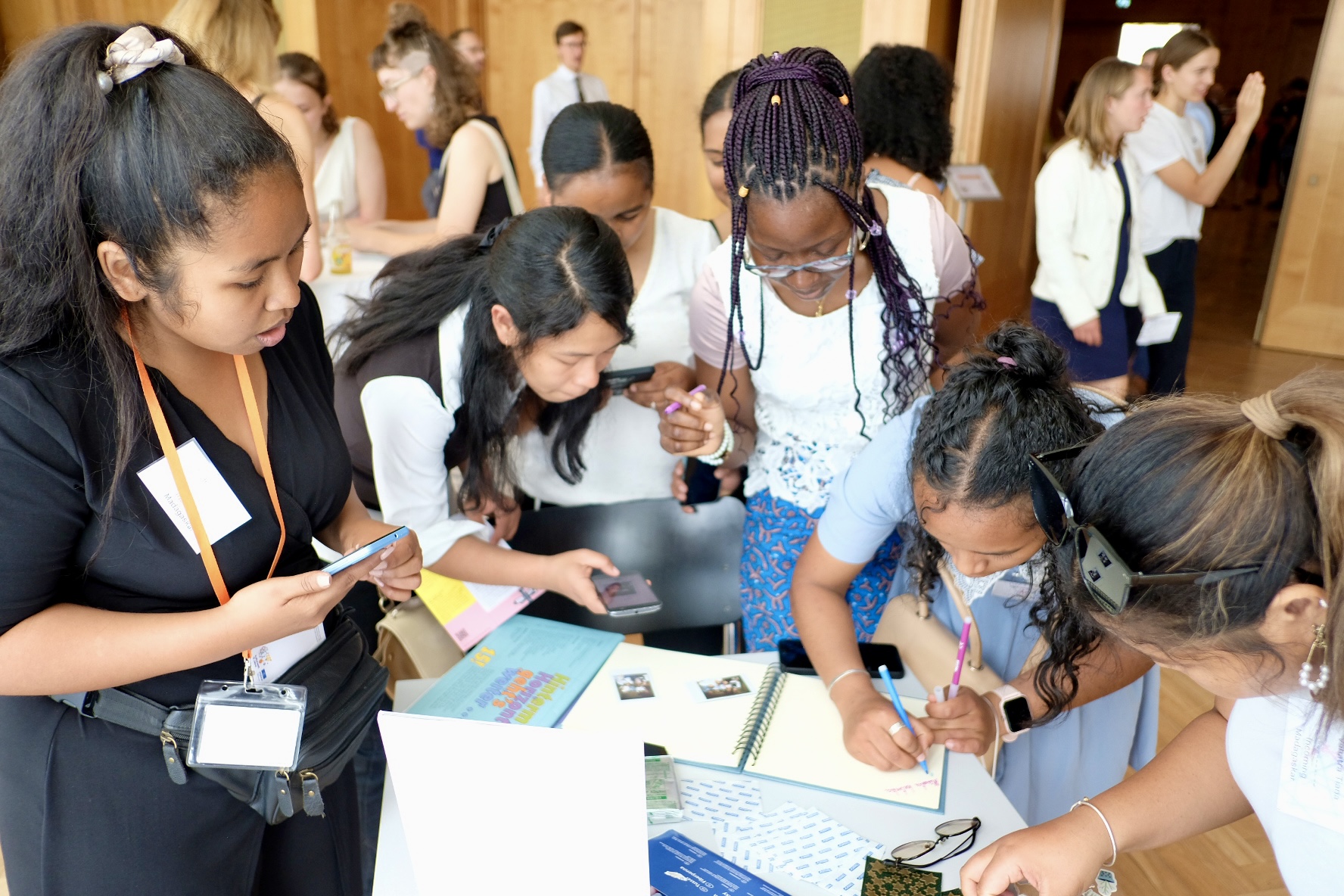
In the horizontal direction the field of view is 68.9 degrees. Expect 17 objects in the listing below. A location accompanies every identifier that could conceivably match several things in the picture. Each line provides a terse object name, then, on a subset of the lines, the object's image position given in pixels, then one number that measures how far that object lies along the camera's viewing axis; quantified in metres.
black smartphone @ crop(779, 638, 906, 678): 1.54
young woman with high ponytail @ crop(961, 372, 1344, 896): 0.84
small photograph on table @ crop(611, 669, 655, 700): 1.46
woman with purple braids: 1.56
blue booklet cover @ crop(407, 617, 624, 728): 1.41
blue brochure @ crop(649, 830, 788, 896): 1.11
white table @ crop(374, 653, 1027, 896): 1.13
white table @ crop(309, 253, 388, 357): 3.28
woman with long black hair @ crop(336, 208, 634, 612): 1.64
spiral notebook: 1.31
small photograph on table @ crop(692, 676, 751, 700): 1.47
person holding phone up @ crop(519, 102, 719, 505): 2.01
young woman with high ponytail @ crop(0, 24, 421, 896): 0.91
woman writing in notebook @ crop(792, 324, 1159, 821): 1.31
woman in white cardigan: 3.39
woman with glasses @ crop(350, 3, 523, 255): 3.16
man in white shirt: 6.20
